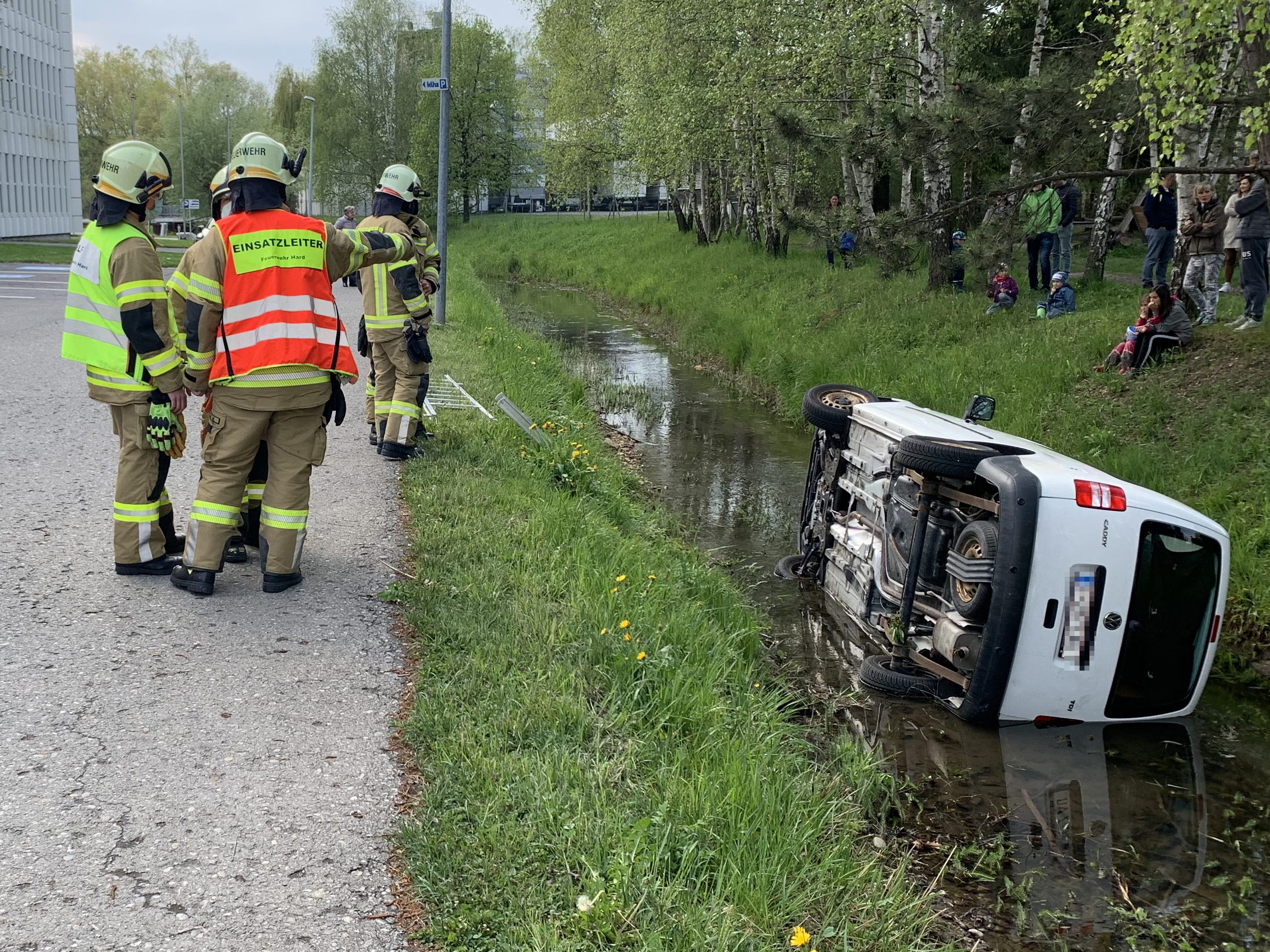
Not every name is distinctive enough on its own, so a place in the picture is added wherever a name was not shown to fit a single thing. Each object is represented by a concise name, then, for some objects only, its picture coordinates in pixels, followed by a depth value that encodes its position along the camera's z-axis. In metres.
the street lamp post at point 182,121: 60.56
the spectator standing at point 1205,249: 12.45
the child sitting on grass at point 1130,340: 11.25
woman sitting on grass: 11.12
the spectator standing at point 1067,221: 15.41
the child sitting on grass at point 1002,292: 15.15
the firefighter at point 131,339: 5.51
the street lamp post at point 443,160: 18.72
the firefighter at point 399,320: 8.75
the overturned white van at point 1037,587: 5.38
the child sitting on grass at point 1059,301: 14.59
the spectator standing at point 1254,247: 11.50
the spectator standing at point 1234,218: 12.25
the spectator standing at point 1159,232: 14.02
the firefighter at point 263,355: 5.41
